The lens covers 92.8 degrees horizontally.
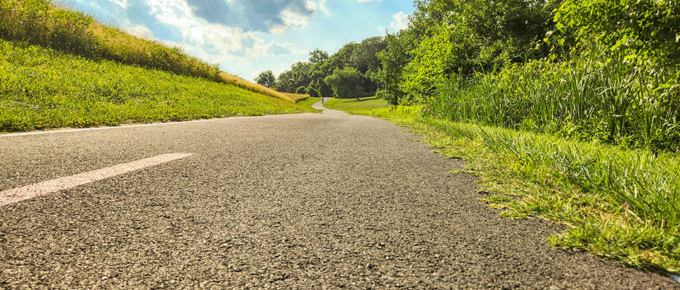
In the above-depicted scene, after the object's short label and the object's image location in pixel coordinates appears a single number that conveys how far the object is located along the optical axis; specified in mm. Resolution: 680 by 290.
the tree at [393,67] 31500
